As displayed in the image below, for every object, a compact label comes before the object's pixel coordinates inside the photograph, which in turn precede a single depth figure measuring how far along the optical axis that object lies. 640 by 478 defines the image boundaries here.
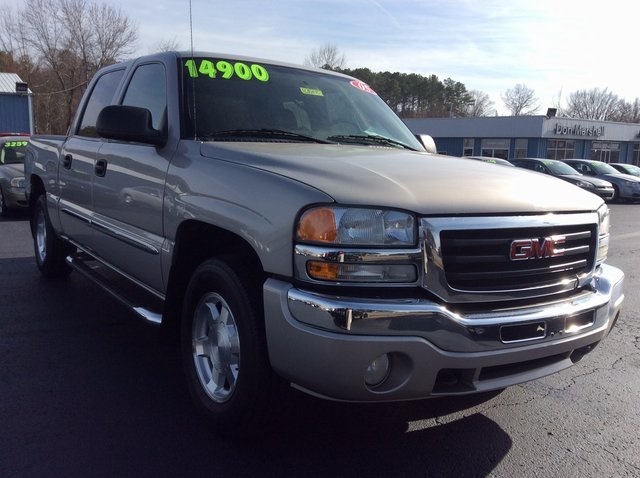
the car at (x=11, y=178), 11.05
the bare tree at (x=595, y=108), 101.31
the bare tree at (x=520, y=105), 96.50
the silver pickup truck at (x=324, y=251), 2.48
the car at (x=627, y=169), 24.09
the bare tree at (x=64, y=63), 38.59
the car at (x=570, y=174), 19.50
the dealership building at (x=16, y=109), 29.86
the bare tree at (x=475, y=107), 85.06
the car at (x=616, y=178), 20.58
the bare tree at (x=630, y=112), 98.81
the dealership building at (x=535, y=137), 42.28
